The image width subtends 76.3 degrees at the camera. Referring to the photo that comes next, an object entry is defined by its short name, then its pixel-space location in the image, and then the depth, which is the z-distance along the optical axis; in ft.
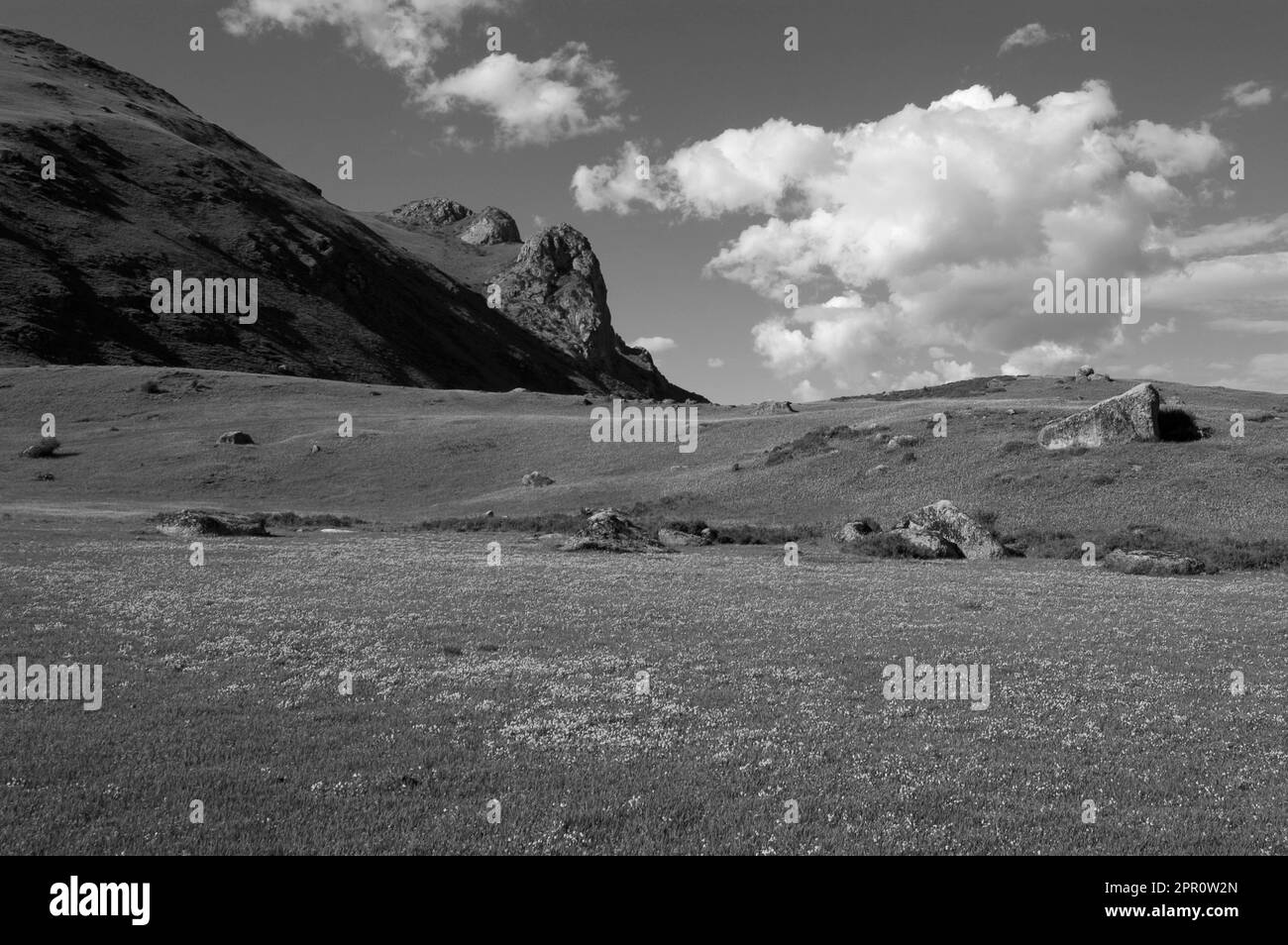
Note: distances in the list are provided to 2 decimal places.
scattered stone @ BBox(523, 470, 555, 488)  267.59
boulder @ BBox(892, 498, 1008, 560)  166.30
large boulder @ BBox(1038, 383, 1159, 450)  221.66
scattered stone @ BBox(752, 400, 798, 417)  383.65
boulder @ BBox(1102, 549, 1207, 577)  138.00
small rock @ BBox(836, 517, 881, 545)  179.53
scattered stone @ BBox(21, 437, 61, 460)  293.43
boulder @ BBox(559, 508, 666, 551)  169.48
